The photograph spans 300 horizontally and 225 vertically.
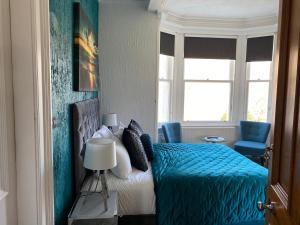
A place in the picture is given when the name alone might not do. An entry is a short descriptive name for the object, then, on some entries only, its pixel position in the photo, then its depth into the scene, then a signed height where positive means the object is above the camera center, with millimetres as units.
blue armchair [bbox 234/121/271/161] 4545 -838
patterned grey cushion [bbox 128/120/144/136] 3236 -454
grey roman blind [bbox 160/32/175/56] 4614 +986
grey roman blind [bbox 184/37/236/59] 4957 +986
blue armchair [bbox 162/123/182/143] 4527 -713
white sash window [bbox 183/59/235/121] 5090 +147
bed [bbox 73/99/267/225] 2240 -914
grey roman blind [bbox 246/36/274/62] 4844 +974
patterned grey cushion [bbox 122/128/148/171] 2605 -620
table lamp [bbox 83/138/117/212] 1643 -421
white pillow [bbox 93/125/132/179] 2357 -686
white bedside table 1707 -868
